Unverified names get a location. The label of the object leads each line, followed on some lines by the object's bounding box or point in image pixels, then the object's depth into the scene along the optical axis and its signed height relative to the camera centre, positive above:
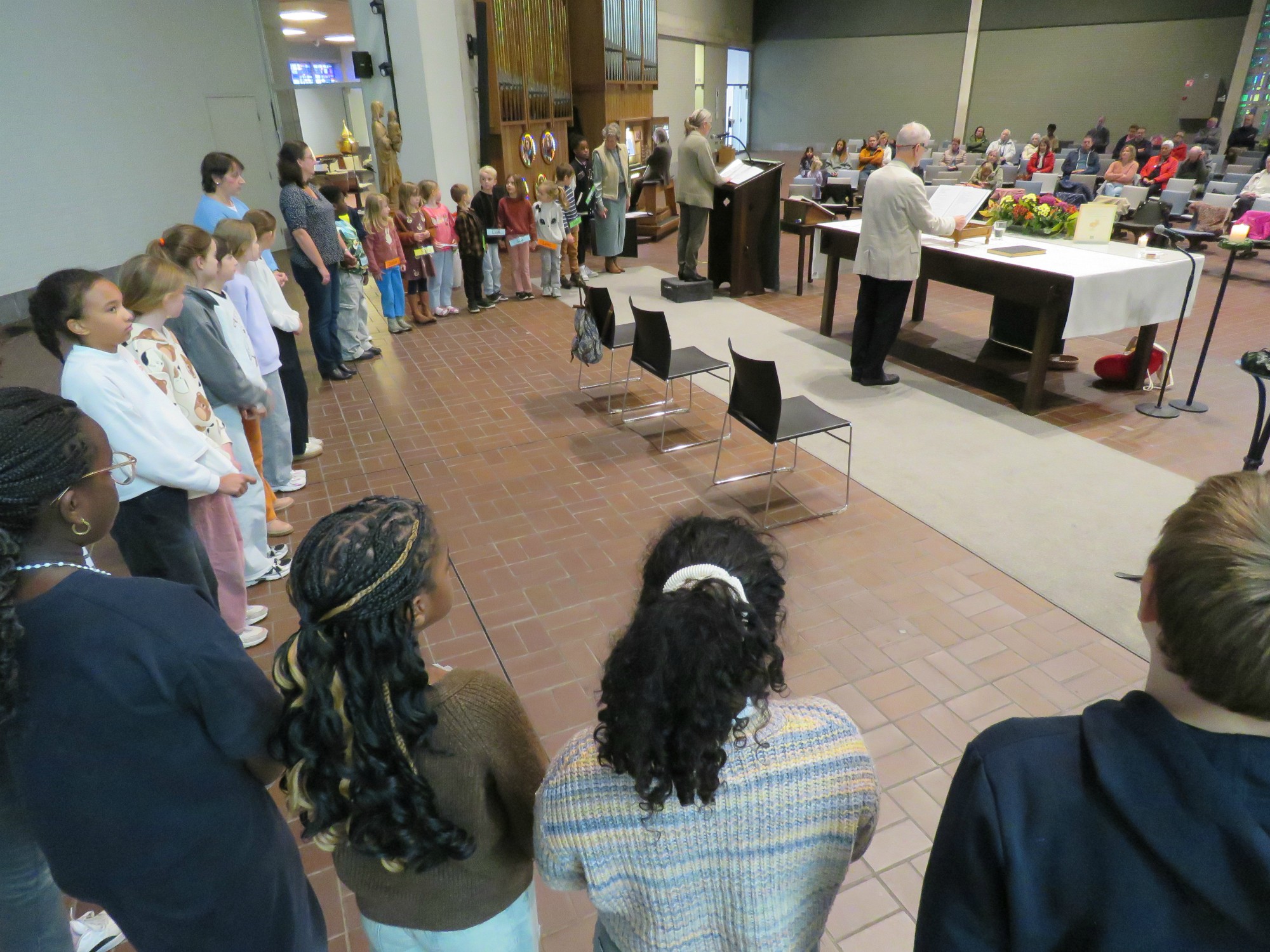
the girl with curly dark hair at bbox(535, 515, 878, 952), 1.04 -0.88
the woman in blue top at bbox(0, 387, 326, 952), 1.16 -0.83
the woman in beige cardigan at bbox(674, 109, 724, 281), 7.94 -0.59
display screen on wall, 21.05 +1.45
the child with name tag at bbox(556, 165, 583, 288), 8.52 -0.94
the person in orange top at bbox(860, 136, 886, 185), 15.07 -0.64
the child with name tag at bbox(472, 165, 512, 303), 8.09 -0.94
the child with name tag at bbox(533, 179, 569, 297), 8.38 -1.04
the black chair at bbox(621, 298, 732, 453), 4.87 -1.38
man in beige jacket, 5.29 -0.73
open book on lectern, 8.02 -0.46
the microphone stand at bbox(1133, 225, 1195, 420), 5.17 -1.78
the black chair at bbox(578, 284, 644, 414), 5.35 -1.23
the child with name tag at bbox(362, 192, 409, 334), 6.83 -0.99
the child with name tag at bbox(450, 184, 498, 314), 7.64 -1.04
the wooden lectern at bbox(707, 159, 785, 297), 8.09 -1.07
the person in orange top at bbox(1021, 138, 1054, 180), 14.41 -0.66
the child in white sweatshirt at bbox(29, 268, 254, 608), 2.18 -0.82
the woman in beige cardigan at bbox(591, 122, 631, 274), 9.26 -0.75
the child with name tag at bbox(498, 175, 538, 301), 8.25 -0.89
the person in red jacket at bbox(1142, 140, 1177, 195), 12.01 -0.72
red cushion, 5.66 -1.66
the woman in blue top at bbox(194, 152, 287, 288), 4.64 -0.32
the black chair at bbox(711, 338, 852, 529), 3.95 -1.42
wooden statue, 9.12 -0.24
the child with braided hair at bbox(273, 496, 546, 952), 1.08 -0.82
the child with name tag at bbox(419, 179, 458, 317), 7.49 -1.07
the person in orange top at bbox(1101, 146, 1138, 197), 11.91 -0.70
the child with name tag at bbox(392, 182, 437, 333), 7.20 -0.97
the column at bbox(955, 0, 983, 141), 18.72 +1.18
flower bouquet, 6.07 -0.68
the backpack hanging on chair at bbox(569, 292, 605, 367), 5.36 -1.34
